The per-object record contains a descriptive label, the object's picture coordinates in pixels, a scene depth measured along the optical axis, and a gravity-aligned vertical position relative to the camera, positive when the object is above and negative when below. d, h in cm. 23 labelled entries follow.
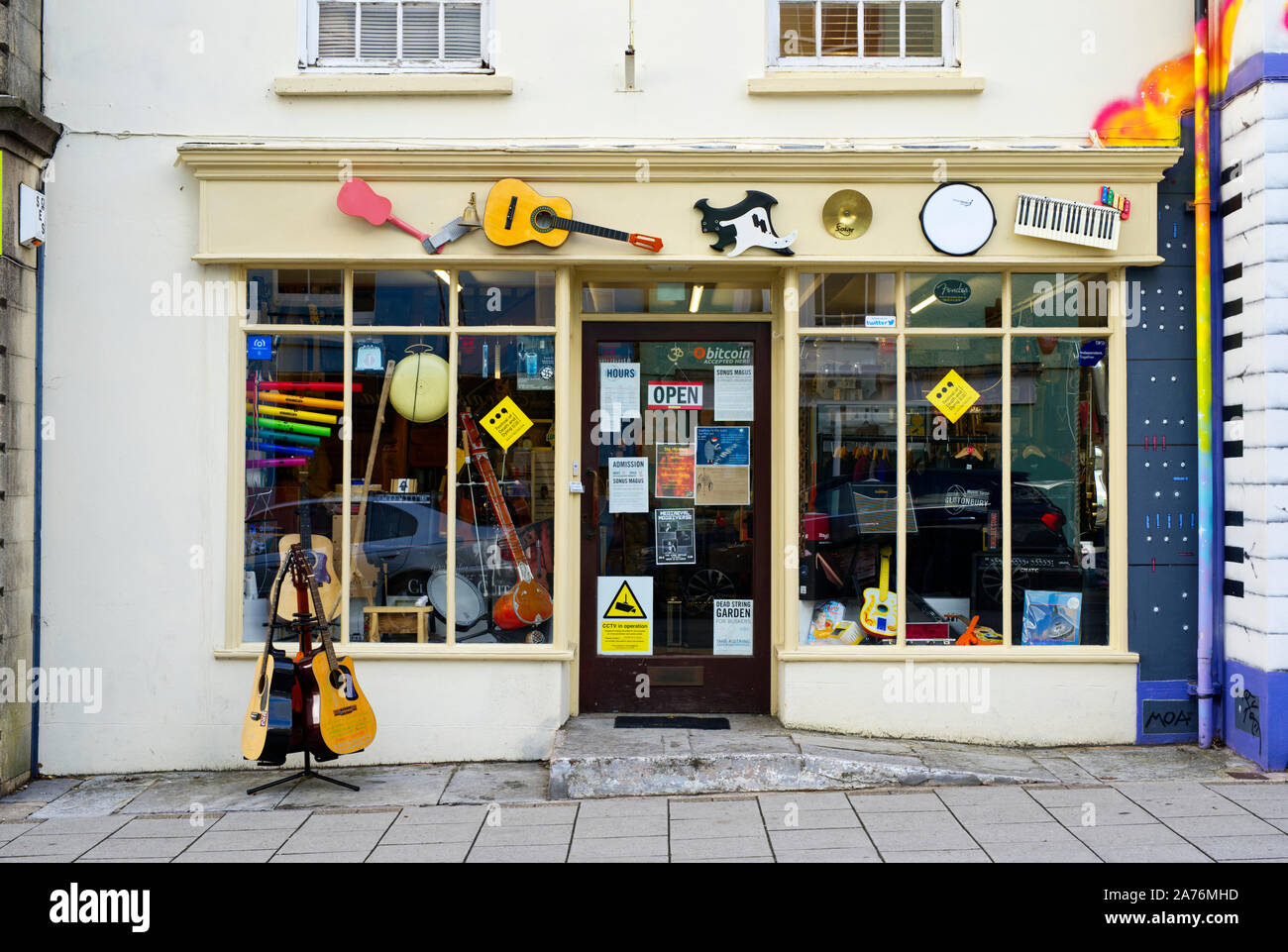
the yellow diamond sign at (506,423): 646 +41
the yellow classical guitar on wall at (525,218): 613 +158
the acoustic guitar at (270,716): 555 -119
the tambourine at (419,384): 641 +64
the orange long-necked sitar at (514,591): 642 -61
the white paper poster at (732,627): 669 -86
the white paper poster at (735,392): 673 +63
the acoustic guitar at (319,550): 639 -36
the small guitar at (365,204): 611 +165
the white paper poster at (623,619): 668 -81
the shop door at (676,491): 669 +0
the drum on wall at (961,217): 619 +161
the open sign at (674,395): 672 +61
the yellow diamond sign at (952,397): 643 +57
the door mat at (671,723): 635 -140
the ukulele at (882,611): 646 -73
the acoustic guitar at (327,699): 561 -112
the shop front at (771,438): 619 +35
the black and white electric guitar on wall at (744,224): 618 +156
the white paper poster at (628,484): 670 +4
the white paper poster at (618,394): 671 +61
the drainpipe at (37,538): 618 -28
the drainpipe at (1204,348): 617 +85
